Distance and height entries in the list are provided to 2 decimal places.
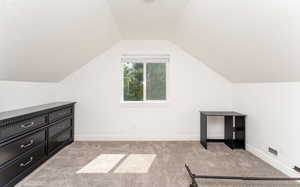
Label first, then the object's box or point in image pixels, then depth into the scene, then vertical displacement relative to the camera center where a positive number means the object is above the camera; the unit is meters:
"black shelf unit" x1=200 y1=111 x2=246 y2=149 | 2.38 -0.68
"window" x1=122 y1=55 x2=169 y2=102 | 2.90 +0.28
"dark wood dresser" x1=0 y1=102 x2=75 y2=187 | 1.40 -0.61
